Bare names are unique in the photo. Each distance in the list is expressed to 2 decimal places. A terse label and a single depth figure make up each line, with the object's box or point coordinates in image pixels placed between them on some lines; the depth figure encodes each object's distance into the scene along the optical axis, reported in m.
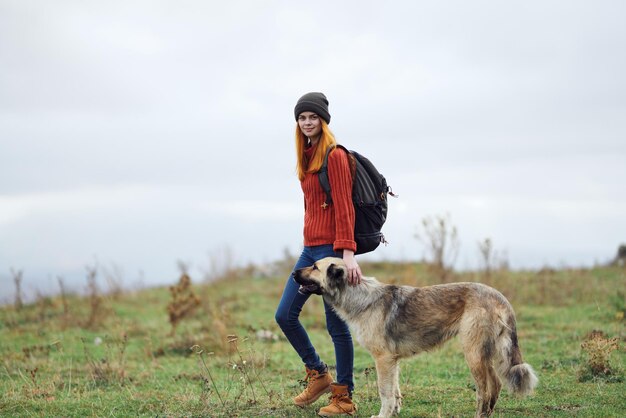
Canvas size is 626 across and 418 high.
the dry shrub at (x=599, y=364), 7.30
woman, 5.59
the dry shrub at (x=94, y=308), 13.62
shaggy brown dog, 5.44
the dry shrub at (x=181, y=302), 12.42
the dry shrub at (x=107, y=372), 8.24
